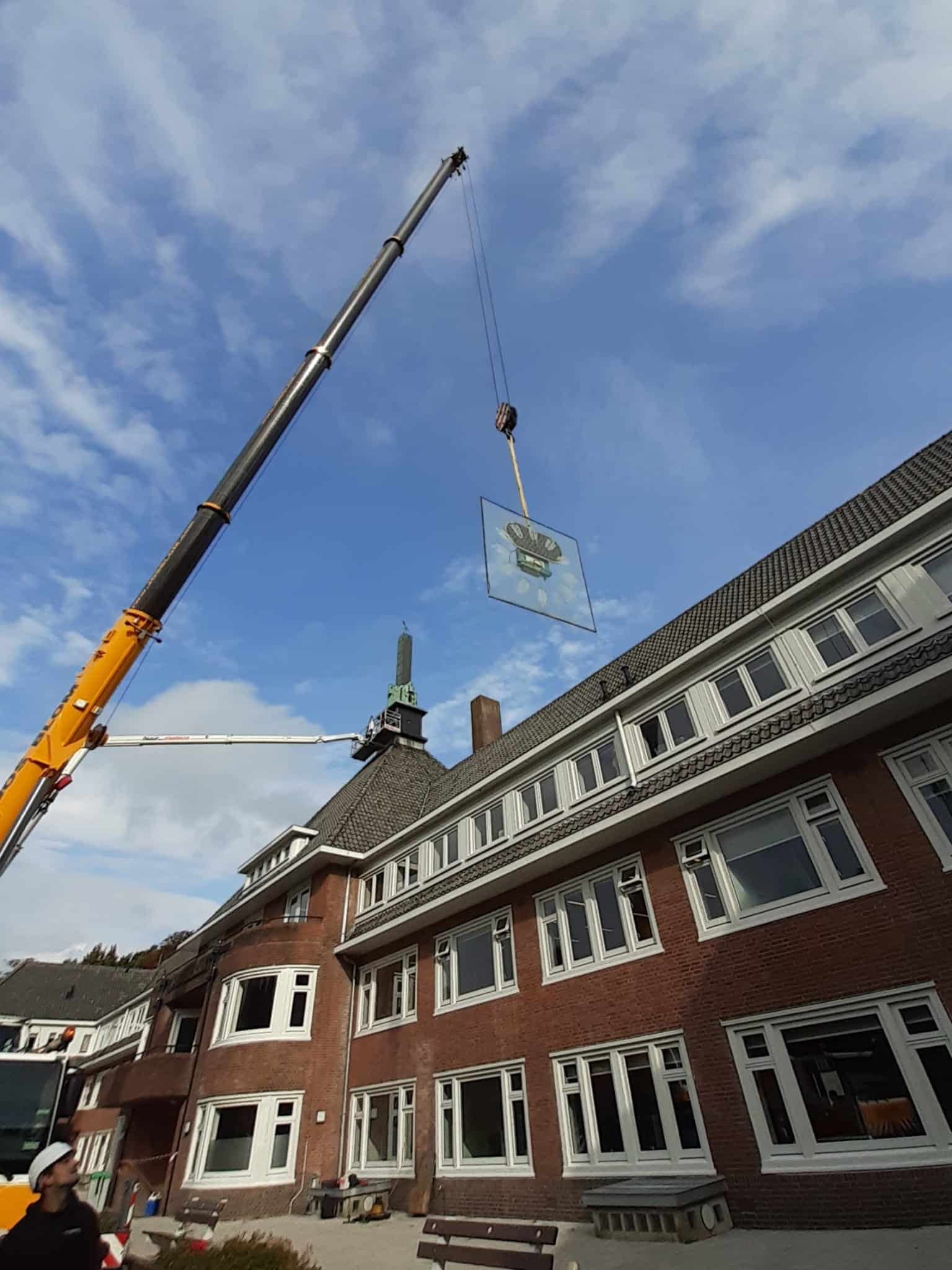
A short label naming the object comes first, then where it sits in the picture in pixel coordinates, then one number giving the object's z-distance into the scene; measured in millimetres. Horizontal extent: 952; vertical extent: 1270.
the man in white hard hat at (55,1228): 4469
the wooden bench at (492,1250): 6750
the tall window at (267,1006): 18906
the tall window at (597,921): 12969
